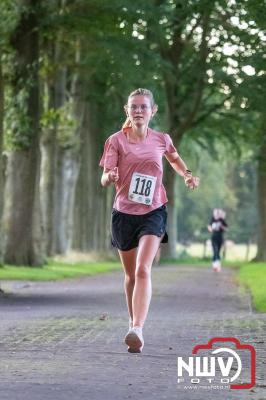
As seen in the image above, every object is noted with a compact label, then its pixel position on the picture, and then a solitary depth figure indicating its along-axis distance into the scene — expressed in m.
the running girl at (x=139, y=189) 10.23
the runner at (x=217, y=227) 34.09
